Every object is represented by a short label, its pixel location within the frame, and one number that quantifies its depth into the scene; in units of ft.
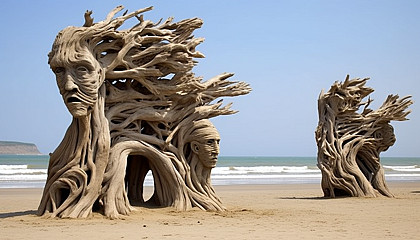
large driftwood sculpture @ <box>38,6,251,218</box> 38.47
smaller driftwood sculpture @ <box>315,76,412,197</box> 58.80
